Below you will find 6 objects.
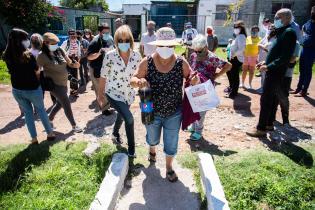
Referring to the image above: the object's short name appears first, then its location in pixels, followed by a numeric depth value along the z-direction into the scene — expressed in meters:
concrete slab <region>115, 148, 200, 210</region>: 3.57
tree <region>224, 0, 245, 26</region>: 21.39
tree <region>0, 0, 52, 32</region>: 16.11
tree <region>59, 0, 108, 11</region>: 42.34
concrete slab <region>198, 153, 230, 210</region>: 3.08
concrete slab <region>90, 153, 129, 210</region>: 3.13
